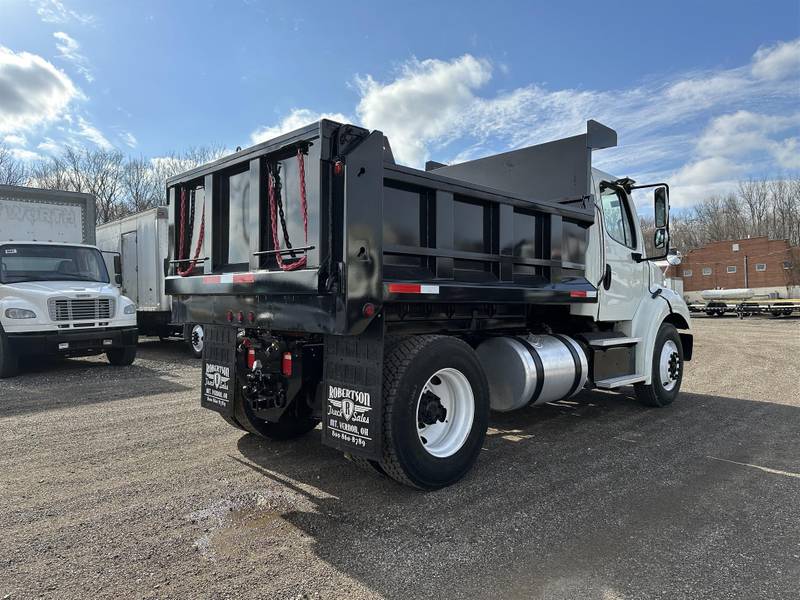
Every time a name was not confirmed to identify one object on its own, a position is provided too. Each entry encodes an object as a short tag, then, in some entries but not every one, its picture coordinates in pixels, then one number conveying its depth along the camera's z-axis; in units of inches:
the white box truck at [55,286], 367.6
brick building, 1828.2
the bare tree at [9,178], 1368.4
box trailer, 488.7
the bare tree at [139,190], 1589.6
